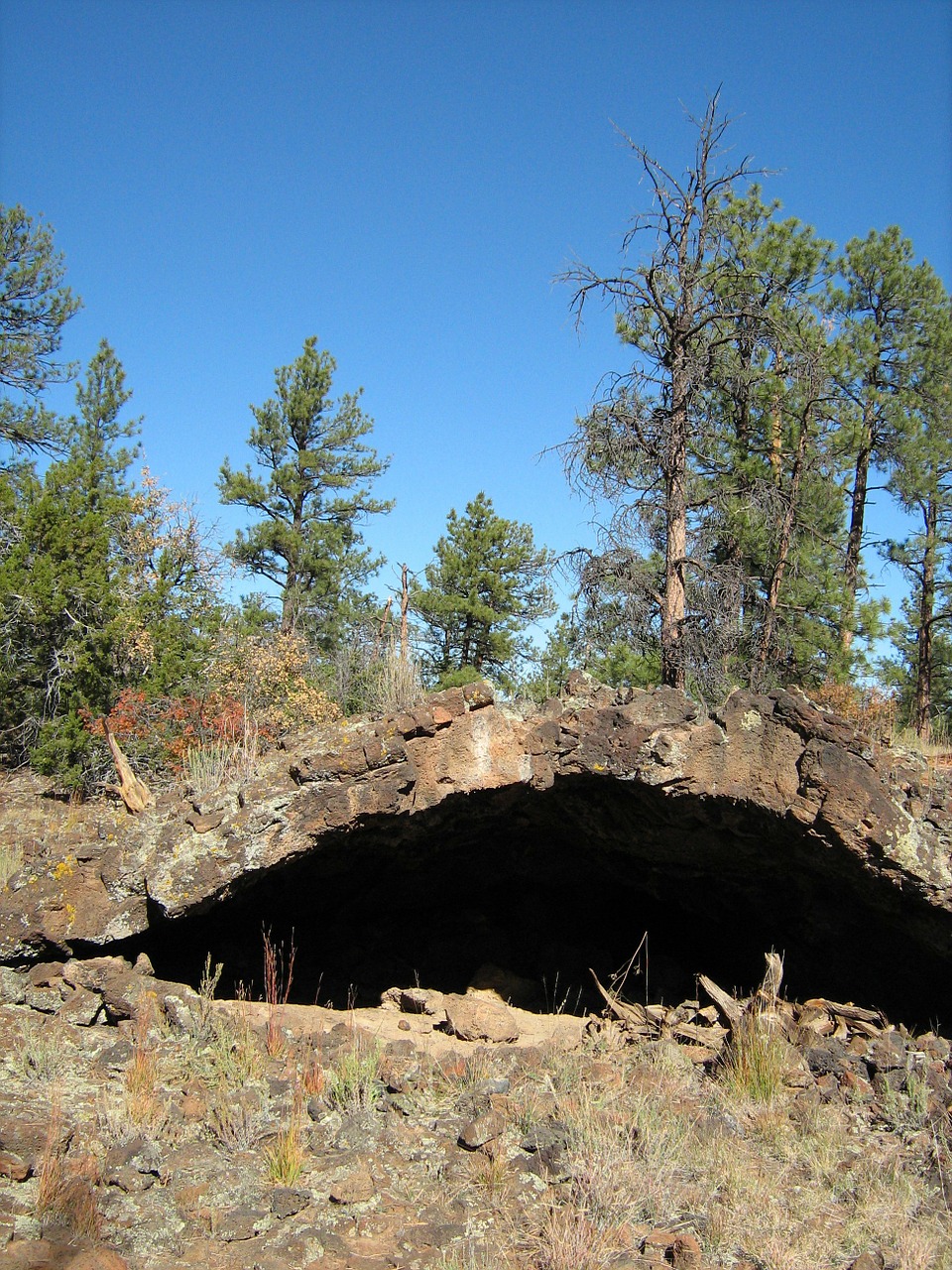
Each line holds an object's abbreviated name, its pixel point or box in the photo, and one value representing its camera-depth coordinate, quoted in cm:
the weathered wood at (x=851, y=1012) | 646
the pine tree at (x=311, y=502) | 2495
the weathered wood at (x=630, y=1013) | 707
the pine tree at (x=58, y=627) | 1481
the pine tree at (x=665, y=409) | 1214
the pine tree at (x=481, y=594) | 2266
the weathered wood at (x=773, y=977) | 646
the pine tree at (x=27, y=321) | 1975
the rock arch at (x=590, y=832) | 598
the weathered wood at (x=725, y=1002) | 657
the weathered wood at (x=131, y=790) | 699
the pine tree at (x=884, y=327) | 1891
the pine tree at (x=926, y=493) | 1877
